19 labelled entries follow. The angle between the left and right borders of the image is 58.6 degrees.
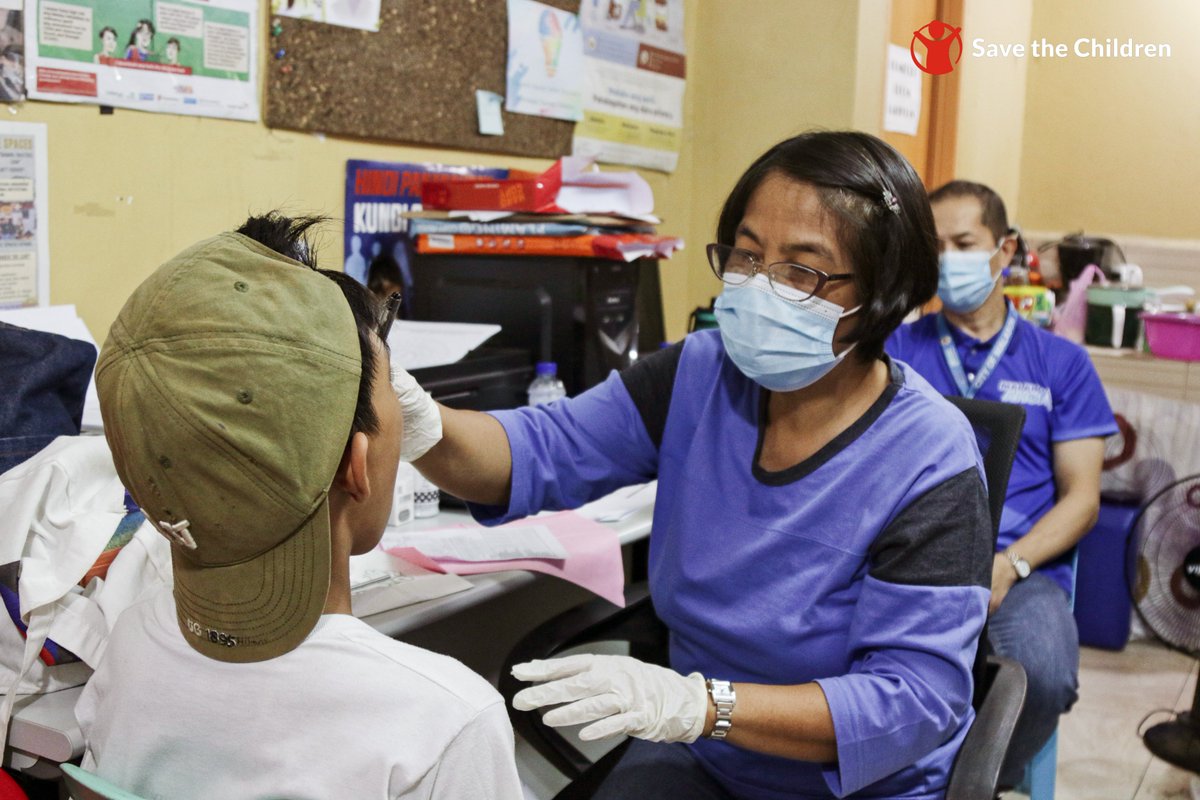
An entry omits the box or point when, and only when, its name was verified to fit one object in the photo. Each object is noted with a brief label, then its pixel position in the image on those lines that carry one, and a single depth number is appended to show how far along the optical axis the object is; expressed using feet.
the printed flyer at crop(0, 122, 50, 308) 5.39
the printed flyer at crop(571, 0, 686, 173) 9.24
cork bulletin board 6.68
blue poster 7.29
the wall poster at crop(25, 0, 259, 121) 5.45
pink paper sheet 5.09
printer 7.03
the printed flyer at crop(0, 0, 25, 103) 5.24
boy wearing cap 2.57
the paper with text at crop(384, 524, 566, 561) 5.17
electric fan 9.96
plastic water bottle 6.69
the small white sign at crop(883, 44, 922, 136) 10.69
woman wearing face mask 3.80
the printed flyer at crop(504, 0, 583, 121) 8.36
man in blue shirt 6.56
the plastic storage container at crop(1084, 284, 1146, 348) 11.16
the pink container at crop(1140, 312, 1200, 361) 10.45
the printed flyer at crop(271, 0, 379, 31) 6.53
